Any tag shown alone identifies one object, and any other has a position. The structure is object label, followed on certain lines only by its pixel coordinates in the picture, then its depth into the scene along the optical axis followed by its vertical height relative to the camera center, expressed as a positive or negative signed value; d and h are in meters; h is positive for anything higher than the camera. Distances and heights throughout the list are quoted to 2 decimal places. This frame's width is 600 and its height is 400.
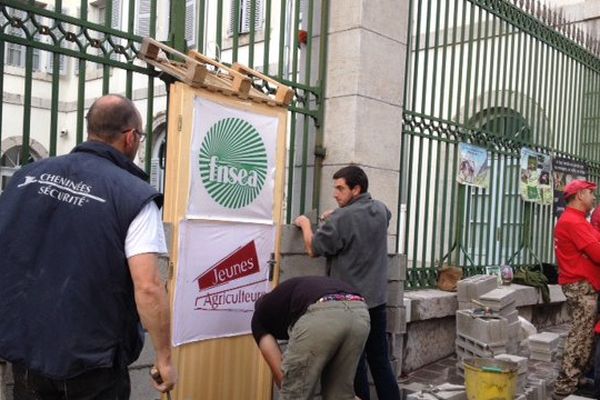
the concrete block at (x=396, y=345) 5.59 -1.20
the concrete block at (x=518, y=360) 5.01 -1.16
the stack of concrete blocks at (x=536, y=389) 5.30 -1.46
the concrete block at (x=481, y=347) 5.54 -1.18
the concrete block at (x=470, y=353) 5.54 -1.24
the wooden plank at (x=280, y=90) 4.54 +0.85
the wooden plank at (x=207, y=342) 3.99 -0.94
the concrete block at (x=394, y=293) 5.59 -0.72
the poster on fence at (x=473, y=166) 6.74 +0.53
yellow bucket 4.61 -1.23
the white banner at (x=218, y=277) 4.06 -0.49
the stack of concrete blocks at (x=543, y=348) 6.55 -1.36
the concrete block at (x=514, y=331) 5.92 -1.08
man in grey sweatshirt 4.54 -0.30
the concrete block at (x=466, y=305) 6.09 -0.89
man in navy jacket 2.49 -0.32
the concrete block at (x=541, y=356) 6.58 -1.44
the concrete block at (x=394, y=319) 5.58 -0.95
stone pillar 5.28 +1.01
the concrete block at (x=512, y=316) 5.97 -0.96
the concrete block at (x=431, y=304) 5.94 -0.88
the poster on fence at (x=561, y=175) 8.30 +0.58
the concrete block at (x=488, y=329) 5.58 -1.01
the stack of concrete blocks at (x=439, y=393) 4.76 -1.38
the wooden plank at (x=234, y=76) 4.17 +0.86
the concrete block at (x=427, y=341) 6.10 -1.29
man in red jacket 5.72 -0.58
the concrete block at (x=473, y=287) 6.15 -0.71
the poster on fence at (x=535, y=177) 7.71 +0.50
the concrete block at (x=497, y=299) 5.84 -0.78
